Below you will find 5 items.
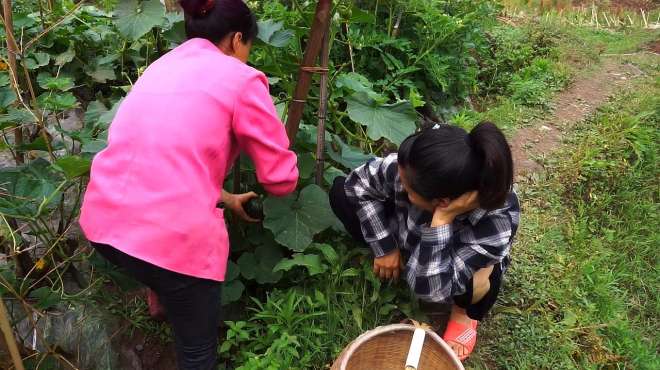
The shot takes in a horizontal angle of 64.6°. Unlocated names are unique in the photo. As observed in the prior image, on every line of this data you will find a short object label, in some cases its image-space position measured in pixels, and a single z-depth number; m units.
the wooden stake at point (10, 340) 1.40
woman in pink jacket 1.44
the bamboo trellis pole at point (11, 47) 1.71
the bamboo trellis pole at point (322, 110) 1.91
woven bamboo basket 1.73
